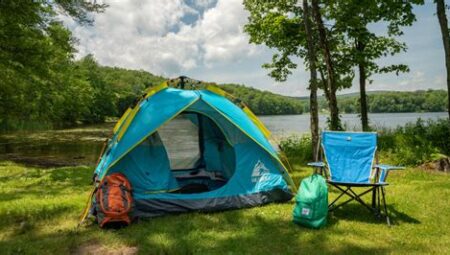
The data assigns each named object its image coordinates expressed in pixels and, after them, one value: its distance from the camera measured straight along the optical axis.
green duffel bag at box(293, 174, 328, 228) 4.41
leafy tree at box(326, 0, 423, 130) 10.92
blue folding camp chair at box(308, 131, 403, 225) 5.17
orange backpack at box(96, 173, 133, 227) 4.41
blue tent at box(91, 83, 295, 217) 5.00
